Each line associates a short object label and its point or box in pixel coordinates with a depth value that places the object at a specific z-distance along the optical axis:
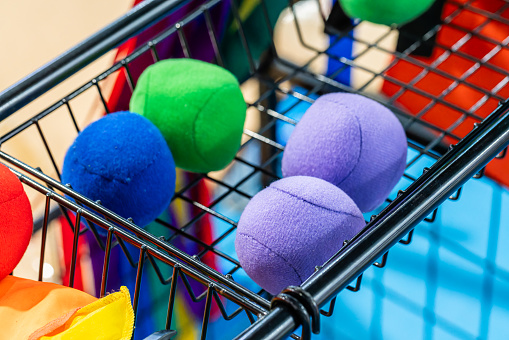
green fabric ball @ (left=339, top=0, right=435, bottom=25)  0.89
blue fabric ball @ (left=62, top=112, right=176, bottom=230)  0.77
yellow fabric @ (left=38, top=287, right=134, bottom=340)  0.68
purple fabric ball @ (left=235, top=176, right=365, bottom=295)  0.74
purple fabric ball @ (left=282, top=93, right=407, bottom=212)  0.79
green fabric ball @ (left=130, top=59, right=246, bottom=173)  0.80
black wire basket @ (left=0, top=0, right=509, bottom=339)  0.67
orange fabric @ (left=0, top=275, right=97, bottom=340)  0.70
